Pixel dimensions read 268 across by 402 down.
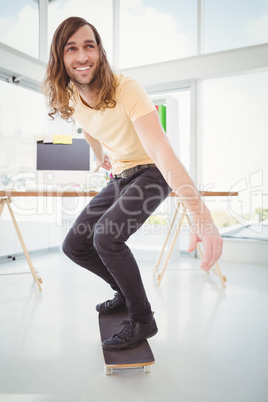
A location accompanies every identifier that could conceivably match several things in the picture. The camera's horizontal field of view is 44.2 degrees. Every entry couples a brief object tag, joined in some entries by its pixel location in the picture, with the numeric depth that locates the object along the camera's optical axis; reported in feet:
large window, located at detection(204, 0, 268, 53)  12.03
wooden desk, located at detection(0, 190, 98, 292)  7.79
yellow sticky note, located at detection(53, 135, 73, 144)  11.12
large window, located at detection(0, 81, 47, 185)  12.37
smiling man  4.35
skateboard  4.34
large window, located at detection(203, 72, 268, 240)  12.25
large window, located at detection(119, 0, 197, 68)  13.26
